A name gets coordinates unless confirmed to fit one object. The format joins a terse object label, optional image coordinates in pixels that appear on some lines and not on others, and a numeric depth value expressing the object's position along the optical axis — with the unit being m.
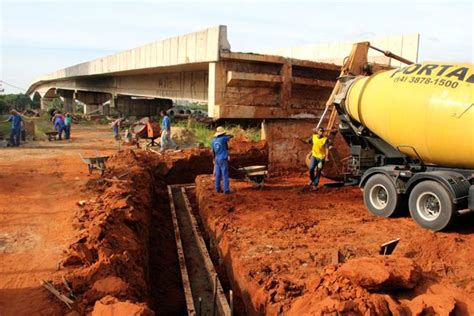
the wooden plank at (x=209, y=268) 4.94
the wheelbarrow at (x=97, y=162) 10.33
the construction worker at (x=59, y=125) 18.92
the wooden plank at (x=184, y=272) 5.04
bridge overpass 10.65
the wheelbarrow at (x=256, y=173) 10.07
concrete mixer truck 6.00
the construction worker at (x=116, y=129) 19.22
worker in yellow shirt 9.45
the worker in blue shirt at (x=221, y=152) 8.82
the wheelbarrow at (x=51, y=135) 18.53
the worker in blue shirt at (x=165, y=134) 13.41
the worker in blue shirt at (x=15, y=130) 15.85
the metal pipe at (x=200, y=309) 4.89
